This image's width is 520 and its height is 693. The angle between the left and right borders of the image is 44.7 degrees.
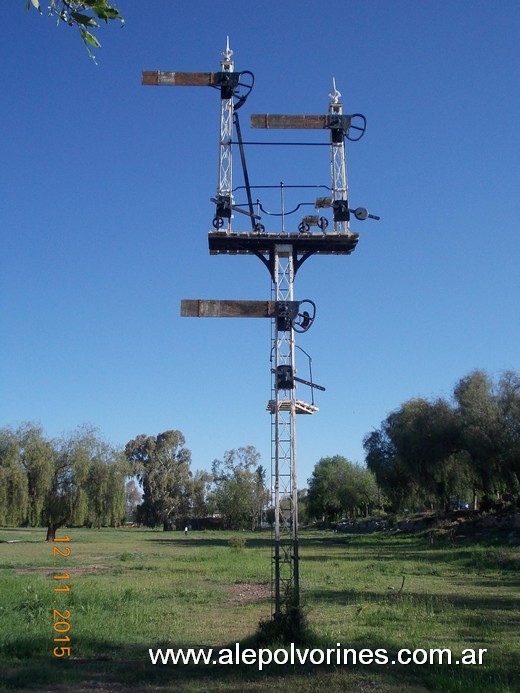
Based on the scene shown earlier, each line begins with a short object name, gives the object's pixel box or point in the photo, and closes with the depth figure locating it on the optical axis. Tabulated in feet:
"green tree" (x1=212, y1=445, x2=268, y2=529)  277.03
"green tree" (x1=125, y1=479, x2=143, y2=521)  357.61
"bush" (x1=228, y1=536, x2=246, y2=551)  125.84
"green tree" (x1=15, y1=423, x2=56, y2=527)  139.54
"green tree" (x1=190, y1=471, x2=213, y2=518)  305.12
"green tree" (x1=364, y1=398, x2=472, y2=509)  137.39
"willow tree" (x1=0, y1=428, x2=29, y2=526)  134.92
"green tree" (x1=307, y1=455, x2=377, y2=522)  290.97
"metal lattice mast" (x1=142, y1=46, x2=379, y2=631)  32.53
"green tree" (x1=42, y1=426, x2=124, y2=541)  143.43
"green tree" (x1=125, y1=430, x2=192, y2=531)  299.58
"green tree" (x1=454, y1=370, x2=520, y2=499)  121.80
